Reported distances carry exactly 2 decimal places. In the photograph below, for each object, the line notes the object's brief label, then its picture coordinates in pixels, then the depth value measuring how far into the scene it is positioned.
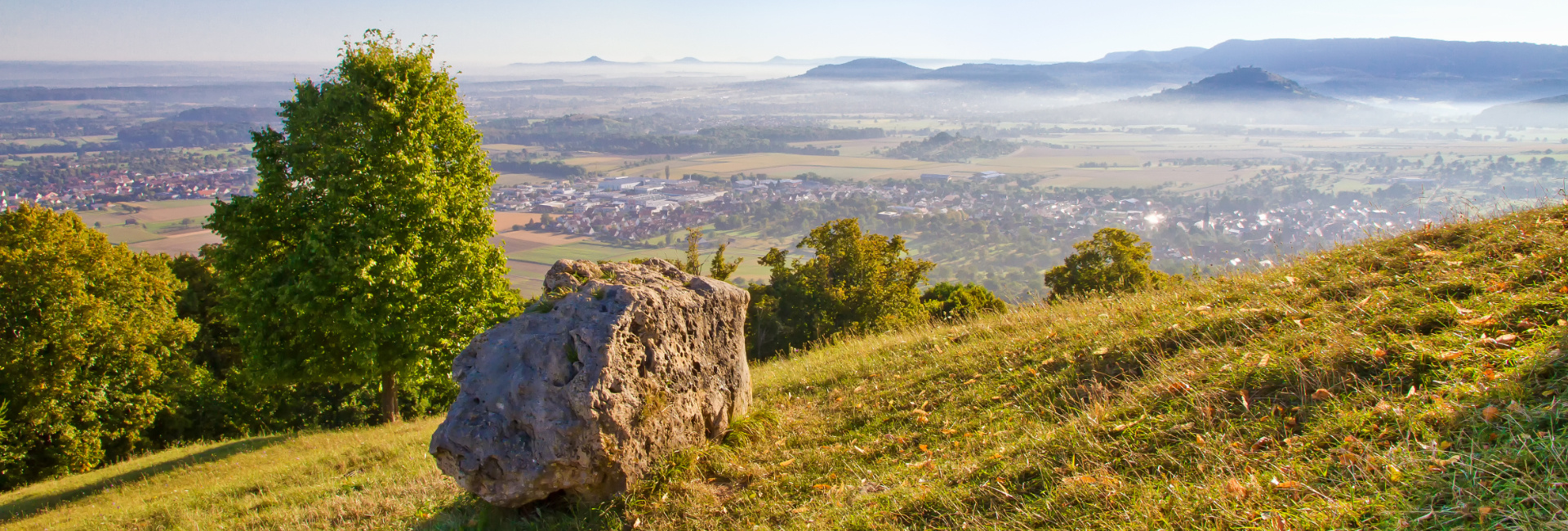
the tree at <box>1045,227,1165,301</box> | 27.39
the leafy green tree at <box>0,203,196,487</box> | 17.30
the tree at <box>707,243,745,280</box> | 30.08
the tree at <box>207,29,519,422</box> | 12.87
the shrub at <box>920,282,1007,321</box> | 29.27
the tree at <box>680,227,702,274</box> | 26.95
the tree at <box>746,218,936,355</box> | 29.34
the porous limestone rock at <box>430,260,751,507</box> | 6.09
